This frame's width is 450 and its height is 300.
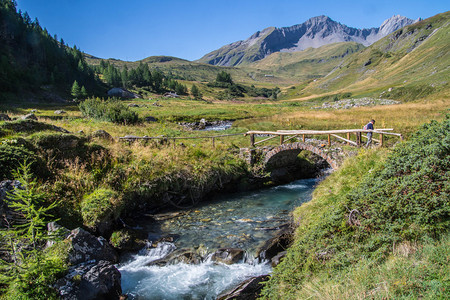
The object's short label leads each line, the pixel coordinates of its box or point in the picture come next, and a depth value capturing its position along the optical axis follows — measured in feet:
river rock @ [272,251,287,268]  31.38
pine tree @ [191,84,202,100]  389.80
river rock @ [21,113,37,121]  59.75
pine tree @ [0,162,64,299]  20.56
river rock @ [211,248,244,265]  33.53
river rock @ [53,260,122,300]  23.81
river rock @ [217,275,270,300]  26.27
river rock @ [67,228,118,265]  27.43
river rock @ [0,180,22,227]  28.48
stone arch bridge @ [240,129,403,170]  51.62
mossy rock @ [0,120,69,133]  46.29
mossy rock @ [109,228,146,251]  36.24
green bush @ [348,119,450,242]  18.54
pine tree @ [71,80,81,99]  237.86
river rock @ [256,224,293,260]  33.32
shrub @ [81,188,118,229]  37.51
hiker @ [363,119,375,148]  49.32
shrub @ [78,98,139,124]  92.05
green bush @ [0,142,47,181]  36.68
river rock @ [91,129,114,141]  55.98
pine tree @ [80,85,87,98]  230.48
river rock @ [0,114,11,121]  56.96
